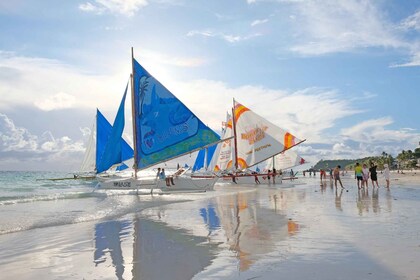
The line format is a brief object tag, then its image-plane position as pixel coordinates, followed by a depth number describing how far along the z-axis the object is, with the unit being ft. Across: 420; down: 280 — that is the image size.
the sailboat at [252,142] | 138.41
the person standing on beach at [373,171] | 93.14
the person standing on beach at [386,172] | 93.54
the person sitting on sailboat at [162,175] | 91.12
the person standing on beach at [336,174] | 102.17
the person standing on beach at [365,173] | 94.25
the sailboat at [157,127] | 89.30
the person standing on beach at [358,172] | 92.63
